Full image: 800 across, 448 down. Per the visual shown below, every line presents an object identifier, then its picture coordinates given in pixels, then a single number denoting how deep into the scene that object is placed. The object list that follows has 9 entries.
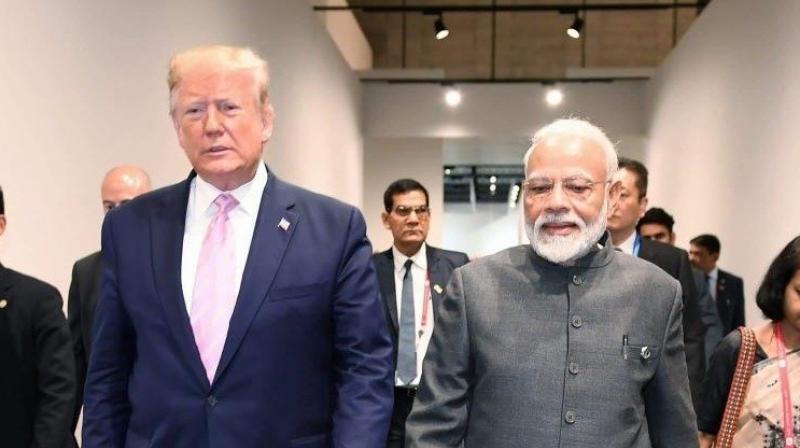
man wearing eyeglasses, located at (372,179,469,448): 4.32
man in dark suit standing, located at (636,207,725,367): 5.04
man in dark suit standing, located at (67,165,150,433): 3.53
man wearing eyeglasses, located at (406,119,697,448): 2.06
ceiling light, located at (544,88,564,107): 12.09
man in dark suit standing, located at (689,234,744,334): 6.68
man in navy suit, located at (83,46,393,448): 1.96
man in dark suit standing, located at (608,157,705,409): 3.77
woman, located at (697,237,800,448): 2.63
